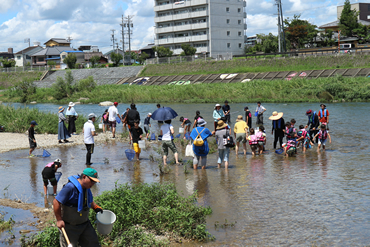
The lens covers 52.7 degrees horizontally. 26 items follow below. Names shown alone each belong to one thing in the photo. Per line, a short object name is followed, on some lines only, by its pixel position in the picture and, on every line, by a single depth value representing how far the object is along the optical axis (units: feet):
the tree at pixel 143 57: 289.33
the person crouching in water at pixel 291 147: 46.70
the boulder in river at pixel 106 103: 149.74
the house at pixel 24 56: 363.15
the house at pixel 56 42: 385.29
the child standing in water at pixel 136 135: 45.09
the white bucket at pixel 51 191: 29.86
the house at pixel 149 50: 326.83
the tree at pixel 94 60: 272.35
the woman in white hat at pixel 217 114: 56.09
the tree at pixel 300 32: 227.40
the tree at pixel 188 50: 240.32
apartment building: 258.98
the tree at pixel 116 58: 260.42
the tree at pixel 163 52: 244.22
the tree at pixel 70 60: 271.08
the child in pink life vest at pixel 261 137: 47.29
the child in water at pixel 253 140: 47.39
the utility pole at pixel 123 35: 305.86
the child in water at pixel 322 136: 48.51
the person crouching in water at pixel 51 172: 29.12
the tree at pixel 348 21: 226.38
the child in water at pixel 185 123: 56.75
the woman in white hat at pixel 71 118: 62.75
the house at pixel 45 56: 328.90
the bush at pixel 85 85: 185.78
